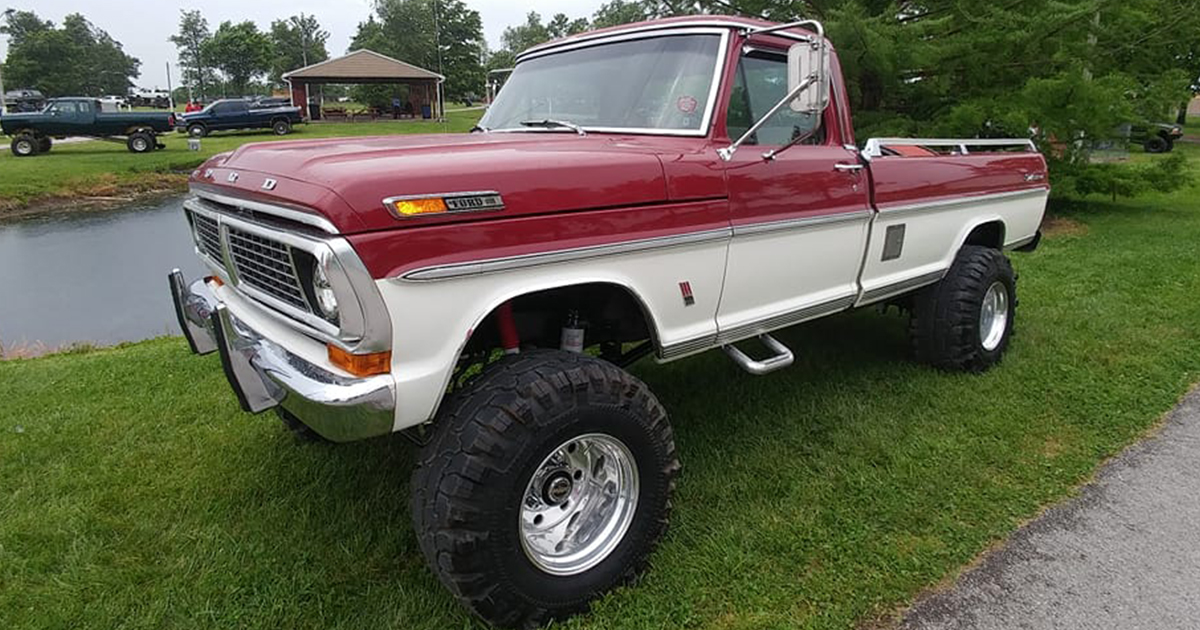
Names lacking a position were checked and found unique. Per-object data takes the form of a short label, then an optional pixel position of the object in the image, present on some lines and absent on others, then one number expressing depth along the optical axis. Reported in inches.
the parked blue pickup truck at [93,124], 978.1
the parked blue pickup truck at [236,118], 1244.0
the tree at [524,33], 4084.6
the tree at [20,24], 3435.0
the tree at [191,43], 3784.5
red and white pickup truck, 88.7
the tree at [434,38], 2316.7
